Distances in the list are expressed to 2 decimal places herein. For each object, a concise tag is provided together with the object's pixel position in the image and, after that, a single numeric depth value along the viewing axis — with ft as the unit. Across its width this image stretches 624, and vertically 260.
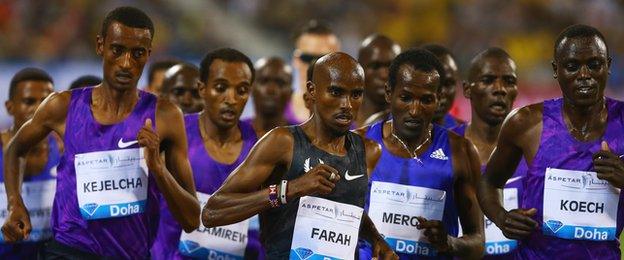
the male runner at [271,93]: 65.46
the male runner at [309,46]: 72.23
